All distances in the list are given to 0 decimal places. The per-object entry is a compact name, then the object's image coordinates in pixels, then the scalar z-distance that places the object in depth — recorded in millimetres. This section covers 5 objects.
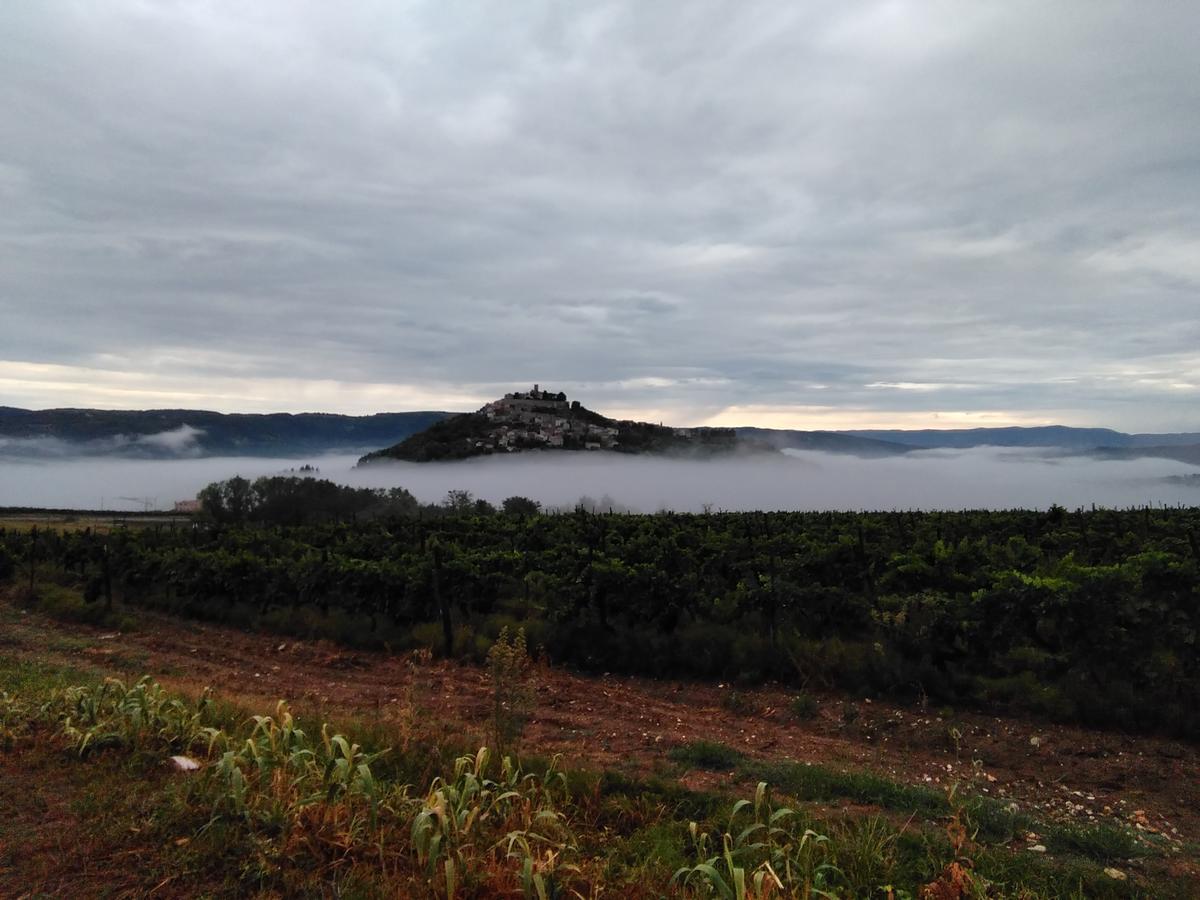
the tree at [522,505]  47656
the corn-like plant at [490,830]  3725
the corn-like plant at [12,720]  5656
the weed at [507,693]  6105
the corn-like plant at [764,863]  3519
